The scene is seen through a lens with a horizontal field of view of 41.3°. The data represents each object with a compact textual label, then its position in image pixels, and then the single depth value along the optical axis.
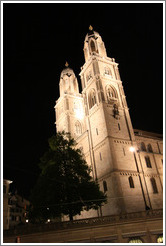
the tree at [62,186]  23.98
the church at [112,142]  36.47
